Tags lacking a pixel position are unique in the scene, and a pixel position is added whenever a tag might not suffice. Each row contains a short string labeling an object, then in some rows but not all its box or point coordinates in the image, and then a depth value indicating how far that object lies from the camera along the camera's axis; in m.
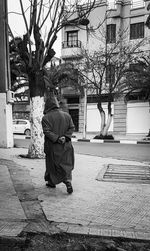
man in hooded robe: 5.24
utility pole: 12.21
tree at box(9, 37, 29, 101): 24.40
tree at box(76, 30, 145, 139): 20.61
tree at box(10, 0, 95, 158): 9.25
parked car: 27.22
